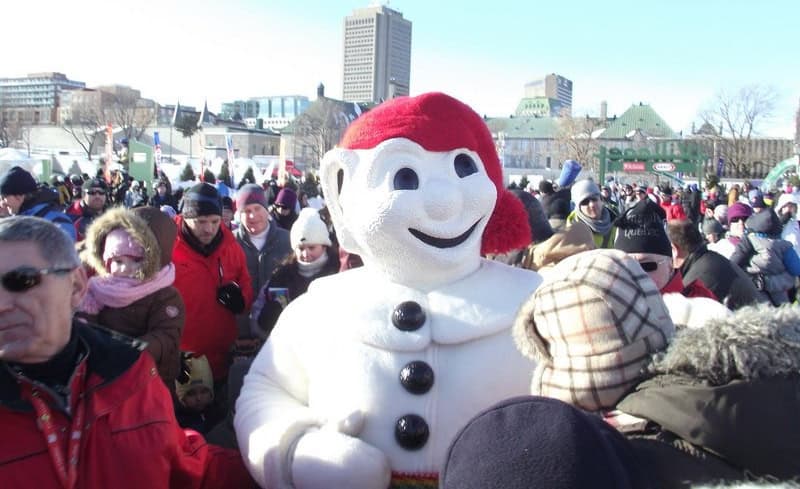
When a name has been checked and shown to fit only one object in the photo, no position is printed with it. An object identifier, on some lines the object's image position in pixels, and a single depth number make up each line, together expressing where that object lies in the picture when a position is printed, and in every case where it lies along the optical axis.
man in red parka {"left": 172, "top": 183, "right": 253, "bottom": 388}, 3.62
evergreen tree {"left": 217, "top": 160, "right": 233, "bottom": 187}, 22.32
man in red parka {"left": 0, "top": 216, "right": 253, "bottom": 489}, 1.59
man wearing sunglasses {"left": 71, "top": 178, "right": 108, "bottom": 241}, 7.26
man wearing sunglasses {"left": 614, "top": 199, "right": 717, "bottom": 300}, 2.89
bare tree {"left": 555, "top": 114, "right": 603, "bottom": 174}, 54.03
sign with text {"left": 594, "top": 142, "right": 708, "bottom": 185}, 40.12
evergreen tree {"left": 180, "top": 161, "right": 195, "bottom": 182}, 23.42
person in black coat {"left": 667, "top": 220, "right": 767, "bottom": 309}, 3.84
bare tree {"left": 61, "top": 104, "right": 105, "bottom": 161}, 65.66
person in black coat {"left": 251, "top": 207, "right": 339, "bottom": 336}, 3.84
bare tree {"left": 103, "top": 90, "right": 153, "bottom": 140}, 65.50
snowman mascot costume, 2.00
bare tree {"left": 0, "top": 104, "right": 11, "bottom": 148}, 59.82
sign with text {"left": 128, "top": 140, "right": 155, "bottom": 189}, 15.25
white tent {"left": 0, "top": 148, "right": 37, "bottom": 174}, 16.30
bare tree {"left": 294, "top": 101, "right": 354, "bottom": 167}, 61.69
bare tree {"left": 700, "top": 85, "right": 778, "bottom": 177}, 45.44
